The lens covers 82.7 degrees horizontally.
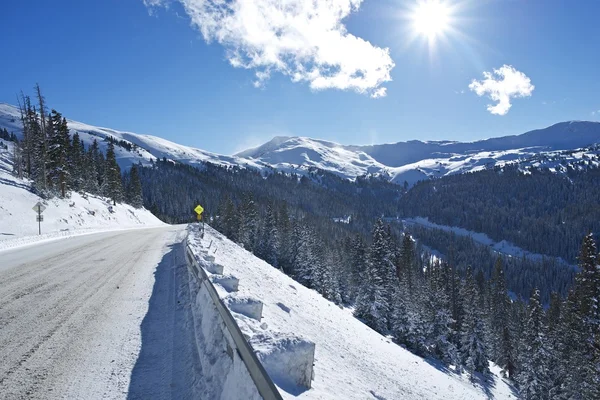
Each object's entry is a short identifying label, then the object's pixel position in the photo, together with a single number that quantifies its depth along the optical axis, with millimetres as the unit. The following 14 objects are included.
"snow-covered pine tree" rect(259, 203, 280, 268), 62047
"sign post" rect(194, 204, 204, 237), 27056
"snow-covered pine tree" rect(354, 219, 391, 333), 43094
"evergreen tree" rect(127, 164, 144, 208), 80312
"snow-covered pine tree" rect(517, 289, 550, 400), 32500
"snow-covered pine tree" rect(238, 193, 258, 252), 63750
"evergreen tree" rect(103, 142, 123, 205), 65250
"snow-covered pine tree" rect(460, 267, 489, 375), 43969
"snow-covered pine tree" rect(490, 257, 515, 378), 53938
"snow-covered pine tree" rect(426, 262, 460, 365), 41438
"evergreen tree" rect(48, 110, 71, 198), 44628
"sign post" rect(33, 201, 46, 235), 27719
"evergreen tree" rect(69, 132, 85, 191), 56997
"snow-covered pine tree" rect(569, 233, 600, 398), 21922
